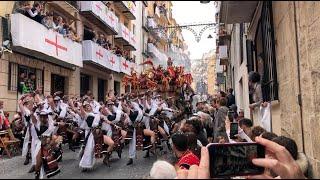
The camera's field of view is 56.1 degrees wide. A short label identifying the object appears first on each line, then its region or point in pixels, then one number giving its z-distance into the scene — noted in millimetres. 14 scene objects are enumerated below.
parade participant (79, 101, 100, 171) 6936
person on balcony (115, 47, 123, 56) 18299
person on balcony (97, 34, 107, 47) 15572
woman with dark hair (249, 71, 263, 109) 4708
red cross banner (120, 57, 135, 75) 18683
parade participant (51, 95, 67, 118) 8594
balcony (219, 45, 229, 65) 17695
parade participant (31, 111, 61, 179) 5091
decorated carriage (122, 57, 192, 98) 11283
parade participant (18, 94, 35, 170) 7094
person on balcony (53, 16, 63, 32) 11420
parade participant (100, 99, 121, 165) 7342
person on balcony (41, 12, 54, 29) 10501
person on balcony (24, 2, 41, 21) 9304
